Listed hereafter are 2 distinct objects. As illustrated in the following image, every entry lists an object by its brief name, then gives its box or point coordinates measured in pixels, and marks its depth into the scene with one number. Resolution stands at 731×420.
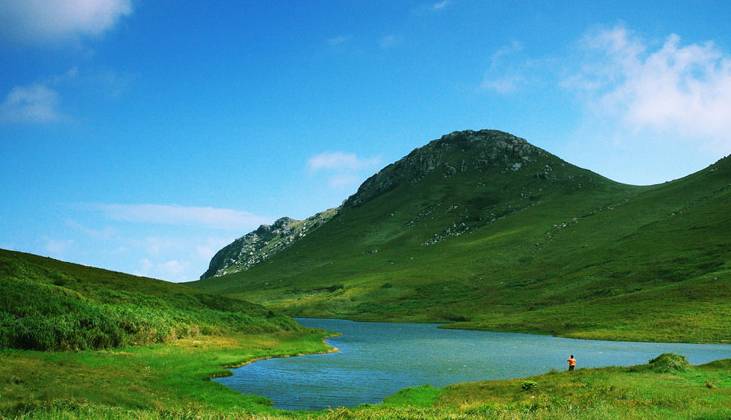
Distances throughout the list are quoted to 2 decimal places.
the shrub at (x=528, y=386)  50.44
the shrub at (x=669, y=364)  56.20
